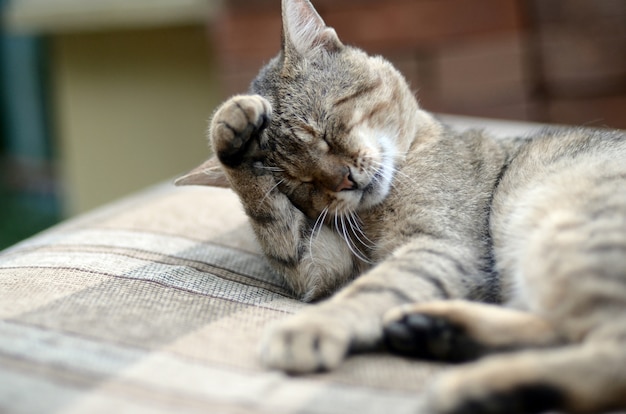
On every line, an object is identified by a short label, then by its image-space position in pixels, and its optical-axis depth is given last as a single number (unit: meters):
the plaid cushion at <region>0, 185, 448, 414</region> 0.49
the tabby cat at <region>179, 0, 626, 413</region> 0.51
